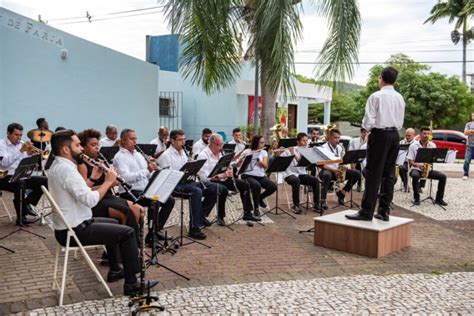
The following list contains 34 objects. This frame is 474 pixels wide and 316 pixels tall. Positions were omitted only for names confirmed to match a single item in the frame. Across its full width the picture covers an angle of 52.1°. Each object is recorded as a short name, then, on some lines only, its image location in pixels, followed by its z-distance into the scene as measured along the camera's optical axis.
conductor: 6.41
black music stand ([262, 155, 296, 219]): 8.73
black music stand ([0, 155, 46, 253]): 6.78
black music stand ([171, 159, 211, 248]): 6.62
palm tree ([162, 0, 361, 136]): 8.90
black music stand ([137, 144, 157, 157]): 10.09
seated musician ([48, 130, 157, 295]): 4.49
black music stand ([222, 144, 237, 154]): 11.03
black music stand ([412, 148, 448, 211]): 10.34
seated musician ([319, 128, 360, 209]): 9.77
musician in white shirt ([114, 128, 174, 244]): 6.70
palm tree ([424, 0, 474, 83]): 36.00
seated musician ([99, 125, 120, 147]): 10.57
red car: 23.33
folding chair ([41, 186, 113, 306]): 4.46
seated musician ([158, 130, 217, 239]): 7.21
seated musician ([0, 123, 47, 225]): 7.88
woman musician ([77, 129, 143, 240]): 5.73
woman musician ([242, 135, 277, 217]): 8.77
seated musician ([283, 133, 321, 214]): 9.43
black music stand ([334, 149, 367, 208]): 9.05
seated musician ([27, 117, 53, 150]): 9.39
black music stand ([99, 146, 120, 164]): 8.60
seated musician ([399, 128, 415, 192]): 11.47
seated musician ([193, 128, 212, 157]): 10.47
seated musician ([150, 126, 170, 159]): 11.25
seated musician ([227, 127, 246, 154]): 11.49
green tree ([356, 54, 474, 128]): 30.83
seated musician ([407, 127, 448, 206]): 10.67
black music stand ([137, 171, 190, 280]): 5.10
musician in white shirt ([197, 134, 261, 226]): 7.94
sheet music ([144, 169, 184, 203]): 5.09
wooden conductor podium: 6.47
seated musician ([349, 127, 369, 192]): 11.70
